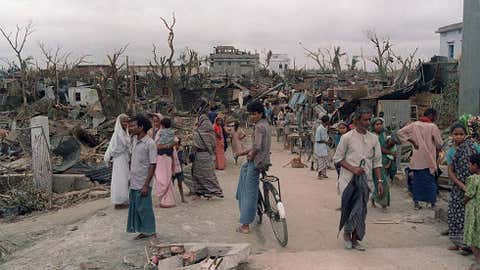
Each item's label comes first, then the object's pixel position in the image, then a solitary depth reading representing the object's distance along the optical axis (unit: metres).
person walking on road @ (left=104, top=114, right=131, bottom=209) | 7.02
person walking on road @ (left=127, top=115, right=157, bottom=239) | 5.23
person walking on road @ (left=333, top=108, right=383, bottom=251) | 4.92
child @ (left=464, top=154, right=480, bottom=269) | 4.32
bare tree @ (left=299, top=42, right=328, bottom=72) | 47.06
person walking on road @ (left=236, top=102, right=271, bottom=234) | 5.45
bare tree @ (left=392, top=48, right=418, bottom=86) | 20.68
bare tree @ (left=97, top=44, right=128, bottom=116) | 20.62
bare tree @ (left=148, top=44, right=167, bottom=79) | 29.86
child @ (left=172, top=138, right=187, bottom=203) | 7.38
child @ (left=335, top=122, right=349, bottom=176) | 8.45
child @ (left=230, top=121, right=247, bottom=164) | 6.00
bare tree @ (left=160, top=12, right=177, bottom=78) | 26.38
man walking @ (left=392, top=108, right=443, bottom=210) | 6.50
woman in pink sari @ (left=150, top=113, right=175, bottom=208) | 7.11
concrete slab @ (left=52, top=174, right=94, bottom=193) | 10.34
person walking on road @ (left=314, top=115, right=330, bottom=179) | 9.73
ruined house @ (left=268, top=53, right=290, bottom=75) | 81.77
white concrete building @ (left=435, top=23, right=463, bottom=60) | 31.61
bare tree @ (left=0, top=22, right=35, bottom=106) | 26.69
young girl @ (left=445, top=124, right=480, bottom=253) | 4.75
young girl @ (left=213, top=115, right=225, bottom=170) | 11.14
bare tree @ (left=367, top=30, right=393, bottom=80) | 37.72
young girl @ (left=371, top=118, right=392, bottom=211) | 6.90
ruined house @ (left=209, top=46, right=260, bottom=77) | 58.09
